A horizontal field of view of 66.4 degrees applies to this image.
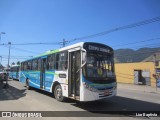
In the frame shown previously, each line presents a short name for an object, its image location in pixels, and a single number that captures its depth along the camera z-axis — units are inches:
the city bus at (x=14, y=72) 888.0
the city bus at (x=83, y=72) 226.1
